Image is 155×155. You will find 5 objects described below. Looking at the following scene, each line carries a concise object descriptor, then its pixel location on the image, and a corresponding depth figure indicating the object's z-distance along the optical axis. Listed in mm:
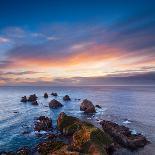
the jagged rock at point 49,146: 29249
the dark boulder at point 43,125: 42713
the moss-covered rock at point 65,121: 40132
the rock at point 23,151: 29125
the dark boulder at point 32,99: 99870
